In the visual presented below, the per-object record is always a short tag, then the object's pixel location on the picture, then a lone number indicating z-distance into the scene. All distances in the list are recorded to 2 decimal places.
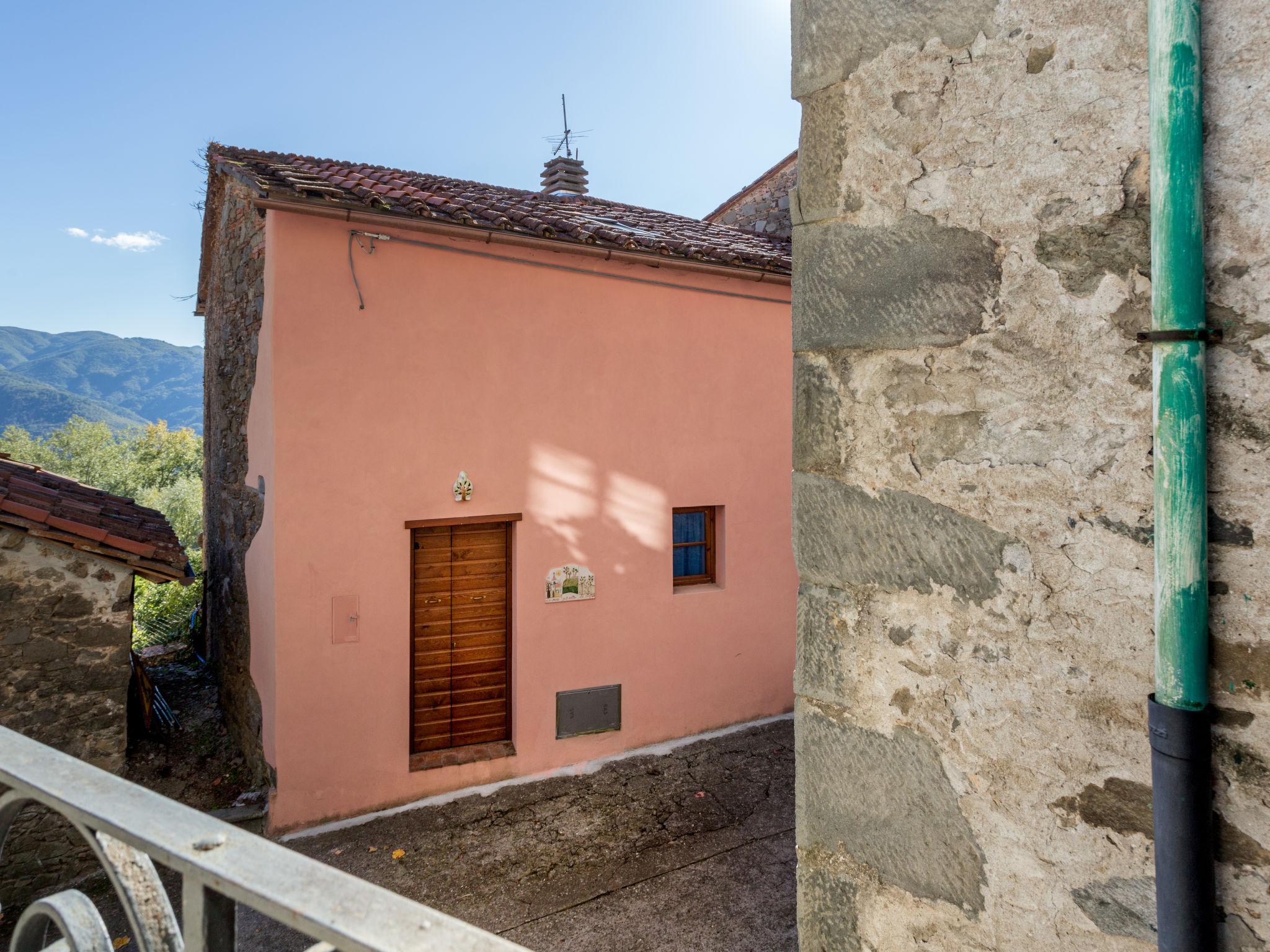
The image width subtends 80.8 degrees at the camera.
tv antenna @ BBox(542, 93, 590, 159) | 9.86
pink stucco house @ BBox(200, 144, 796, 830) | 4.98
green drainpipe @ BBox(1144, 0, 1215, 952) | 1.05
